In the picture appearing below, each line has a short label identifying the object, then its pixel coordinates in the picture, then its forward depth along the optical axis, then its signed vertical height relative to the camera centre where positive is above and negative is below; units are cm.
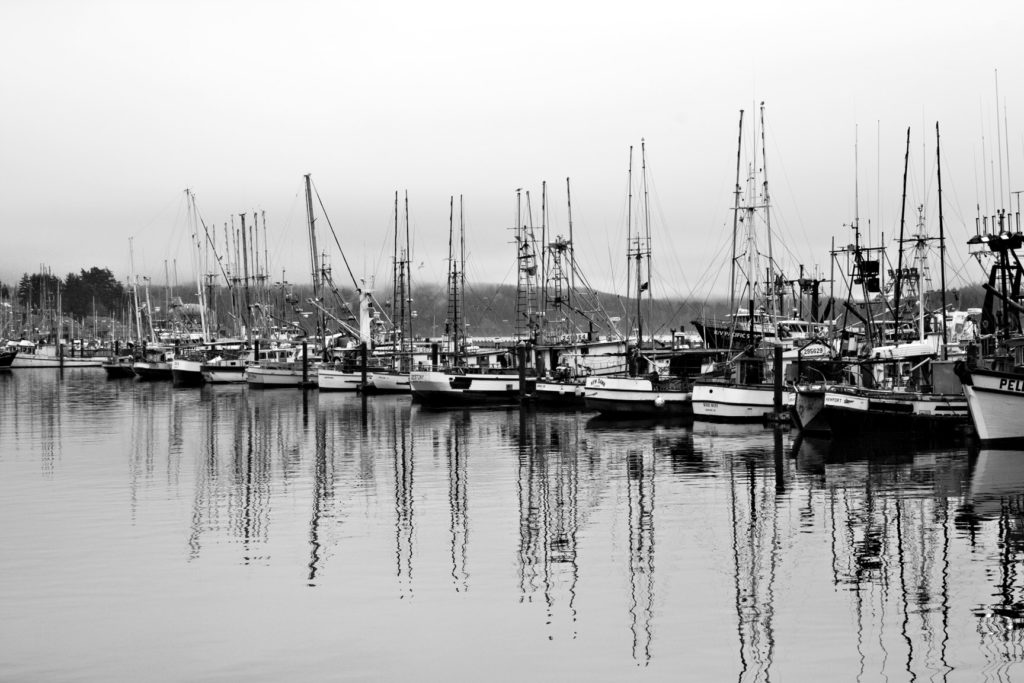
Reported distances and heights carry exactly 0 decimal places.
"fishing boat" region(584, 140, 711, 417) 6475 -354
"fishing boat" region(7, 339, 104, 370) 17950 -379
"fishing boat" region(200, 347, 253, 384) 12206 -386
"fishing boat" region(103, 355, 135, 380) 14988 -427
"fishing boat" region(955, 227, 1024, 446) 4391 -242
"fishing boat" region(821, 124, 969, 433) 4962 -295
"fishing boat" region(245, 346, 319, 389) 11106 -385
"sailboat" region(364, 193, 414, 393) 9812 -333
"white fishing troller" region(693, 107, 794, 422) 6100 -295
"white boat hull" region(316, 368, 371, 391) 10088 -404
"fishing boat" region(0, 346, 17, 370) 17388 -334
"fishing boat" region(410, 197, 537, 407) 8131 -385
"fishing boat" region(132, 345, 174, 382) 13862 -407
